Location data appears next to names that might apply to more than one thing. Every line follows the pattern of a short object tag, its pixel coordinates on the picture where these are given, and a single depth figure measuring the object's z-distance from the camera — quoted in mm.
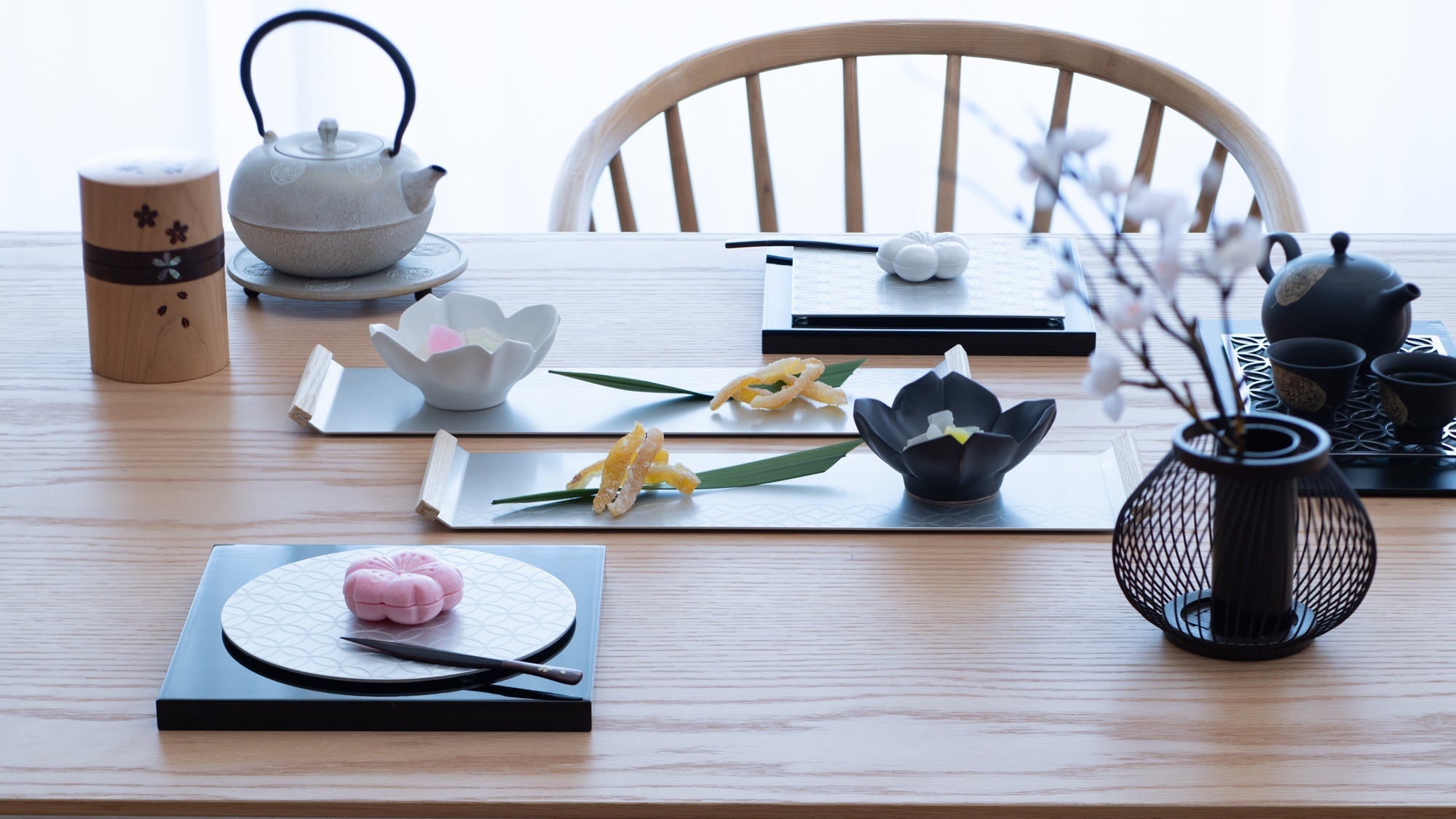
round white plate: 1474
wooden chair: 2161
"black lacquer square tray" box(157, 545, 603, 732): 1455
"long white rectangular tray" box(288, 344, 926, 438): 1730
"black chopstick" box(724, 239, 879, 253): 1981
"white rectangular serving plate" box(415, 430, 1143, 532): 1621
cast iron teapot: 1867
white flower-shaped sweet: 1908
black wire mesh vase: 1455
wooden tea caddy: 1741
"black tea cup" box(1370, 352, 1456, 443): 1649
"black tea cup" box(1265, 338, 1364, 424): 1657
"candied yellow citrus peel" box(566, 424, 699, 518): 1637
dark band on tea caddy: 1749
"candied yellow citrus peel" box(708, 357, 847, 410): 1752
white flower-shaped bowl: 1724
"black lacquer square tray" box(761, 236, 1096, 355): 1841
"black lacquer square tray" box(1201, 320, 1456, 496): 1648
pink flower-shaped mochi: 1492
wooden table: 1425
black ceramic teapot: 1684
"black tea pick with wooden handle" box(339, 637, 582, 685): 1467
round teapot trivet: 1901
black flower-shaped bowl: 1616
